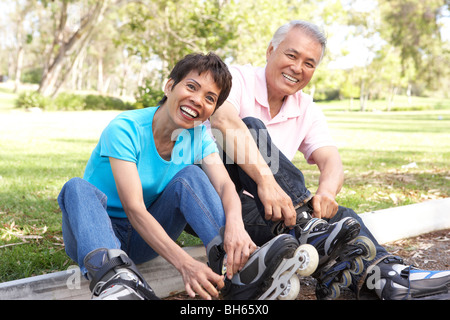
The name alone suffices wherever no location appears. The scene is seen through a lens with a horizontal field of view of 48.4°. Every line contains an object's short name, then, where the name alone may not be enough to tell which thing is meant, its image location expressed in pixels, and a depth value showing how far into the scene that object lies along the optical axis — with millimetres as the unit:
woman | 2223
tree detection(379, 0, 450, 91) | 17234
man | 2592
